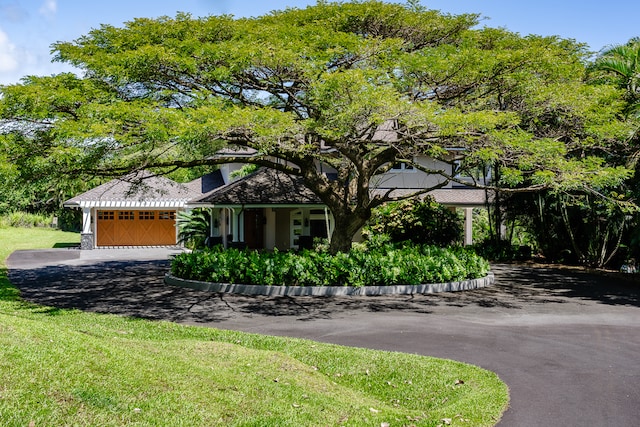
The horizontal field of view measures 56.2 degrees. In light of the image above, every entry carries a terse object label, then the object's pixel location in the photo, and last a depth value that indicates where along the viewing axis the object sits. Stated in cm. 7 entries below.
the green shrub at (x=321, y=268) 1542
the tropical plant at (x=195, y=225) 2977
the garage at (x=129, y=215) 3303
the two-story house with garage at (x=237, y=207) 2444
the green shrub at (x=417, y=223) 2445
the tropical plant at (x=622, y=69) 1734
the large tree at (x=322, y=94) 1326
